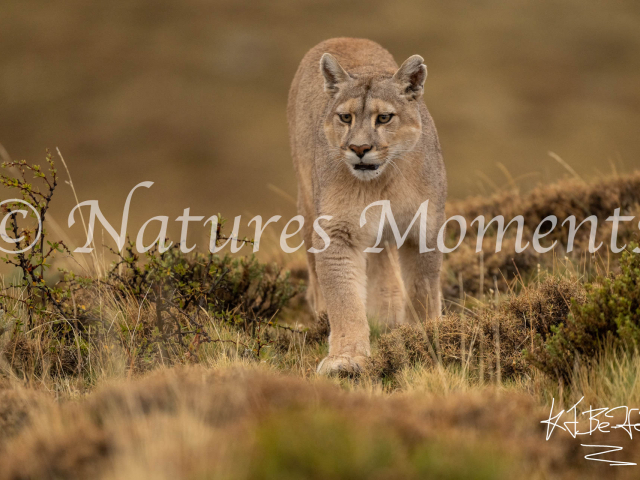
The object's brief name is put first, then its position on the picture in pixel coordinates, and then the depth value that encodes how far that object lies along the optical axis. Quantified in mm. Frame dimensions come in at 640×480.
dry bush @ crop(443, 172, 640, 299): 14156
